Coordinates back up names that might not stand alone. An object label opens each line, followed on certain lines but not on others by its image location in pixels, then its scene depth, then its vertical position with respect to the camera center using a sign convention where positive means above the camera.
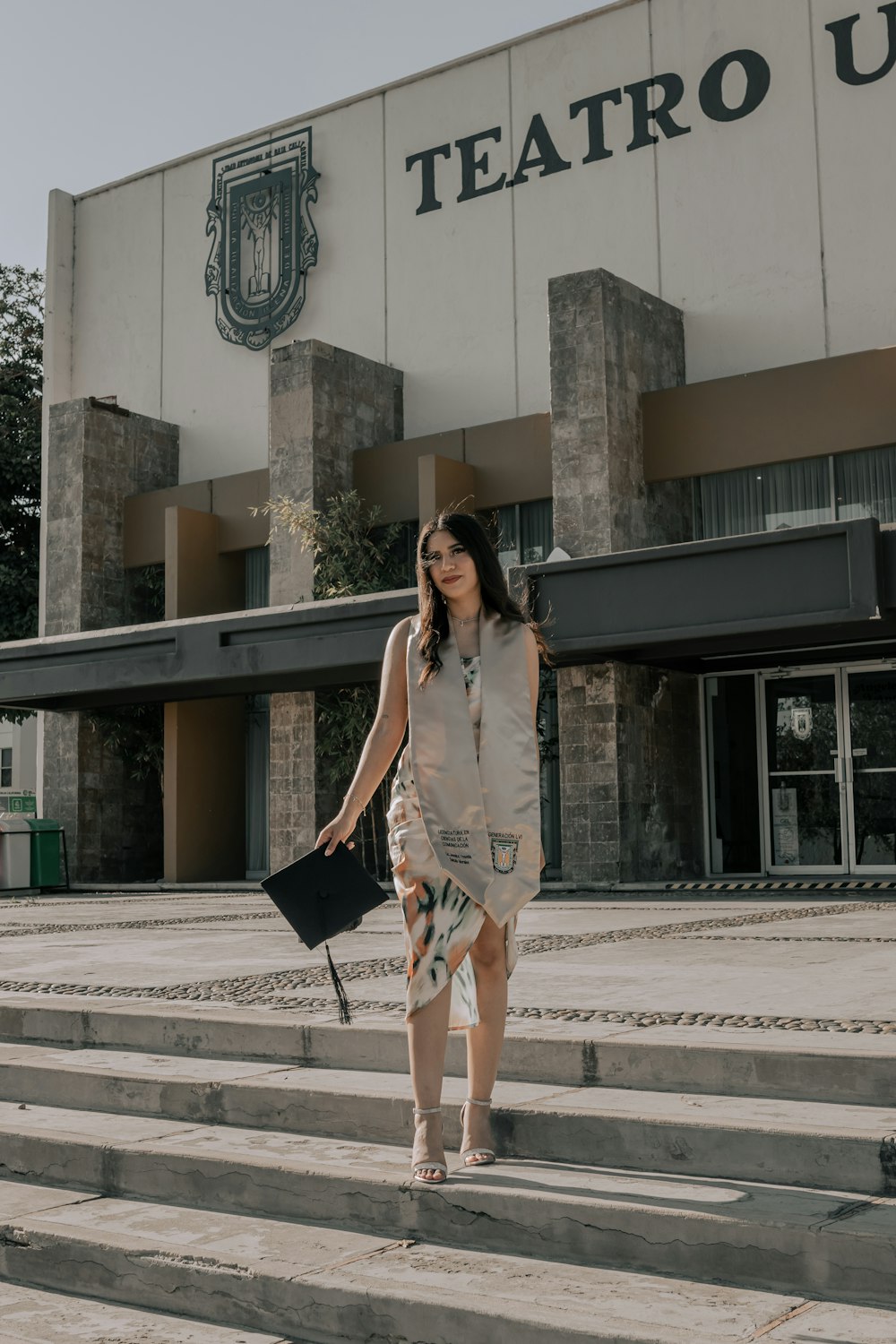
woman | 3.88 +0.03
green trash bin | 20.16 -0.47
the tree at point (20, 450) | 27.22 +7.19
